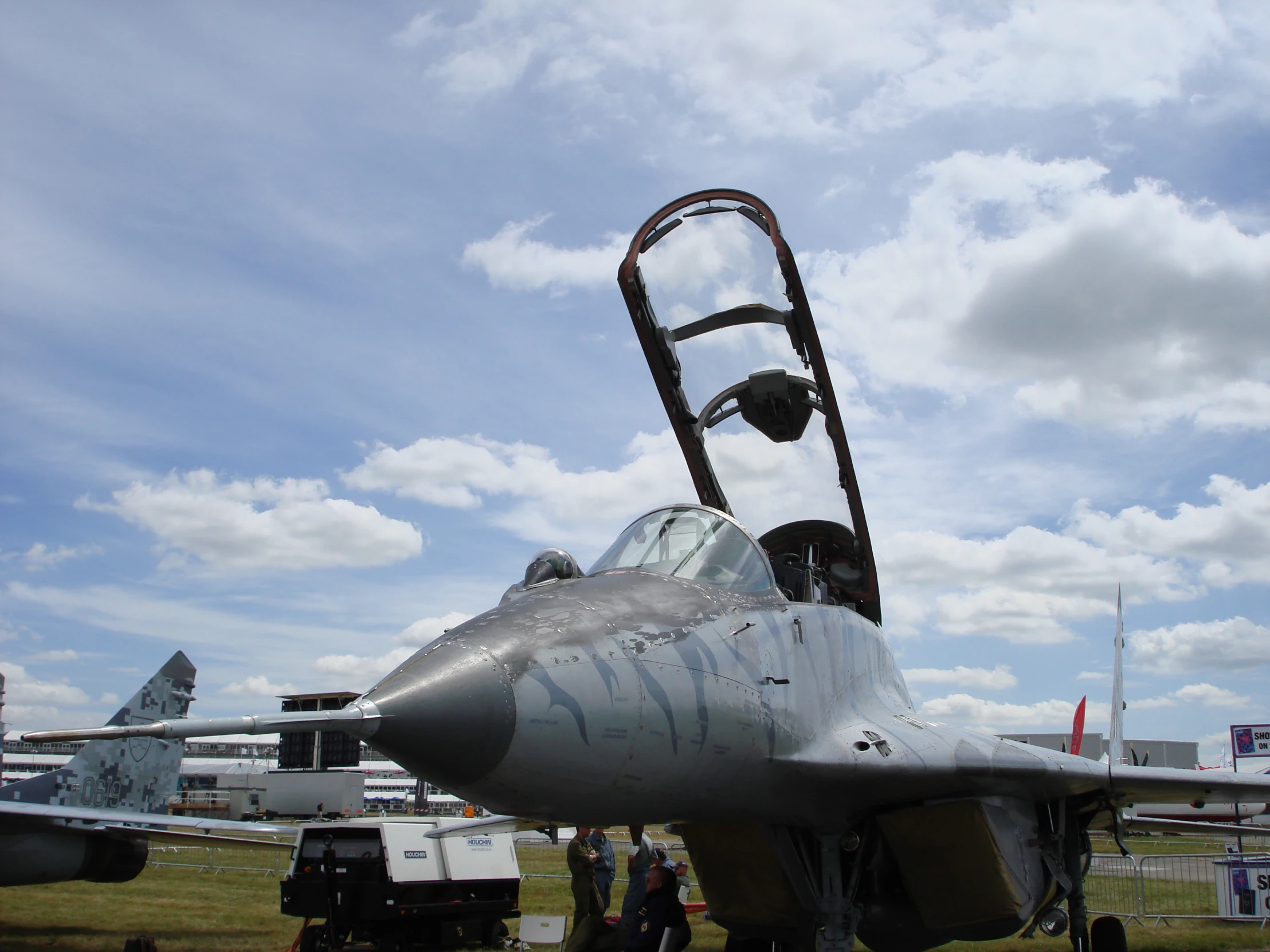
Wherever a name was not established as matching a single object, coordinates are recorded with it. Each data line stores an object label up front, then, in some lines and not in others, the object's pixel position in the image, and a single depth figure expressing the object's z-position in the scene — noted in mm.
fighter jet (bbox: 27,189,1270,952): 4031
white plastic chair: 10078
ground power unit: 10938
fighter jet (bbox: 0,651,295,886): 12602
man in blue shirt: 12297
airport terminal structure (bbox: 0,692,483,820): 40469
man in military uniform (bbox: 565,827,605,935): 11148
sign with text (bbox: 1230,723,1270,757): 22703
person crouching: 7566
